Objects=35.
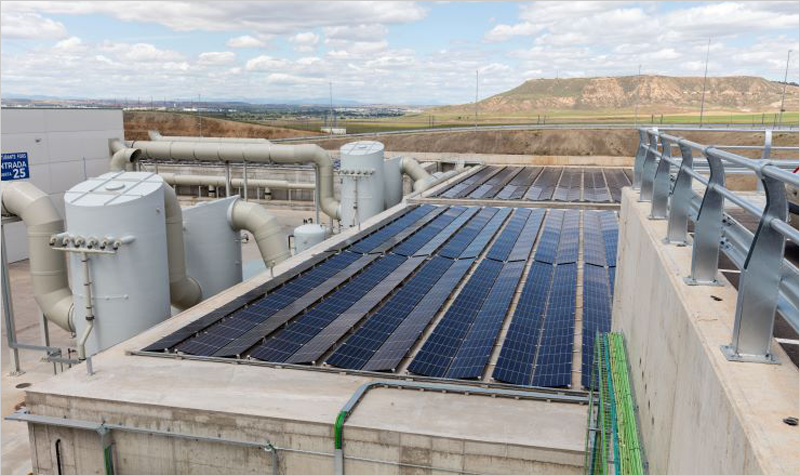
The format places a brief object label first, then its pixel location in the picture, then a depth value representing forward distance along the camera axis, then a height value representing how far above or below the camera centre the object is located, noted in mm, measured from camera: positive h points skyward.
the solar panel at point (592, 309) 14675 -5170
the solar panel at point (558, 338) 13555 -5354
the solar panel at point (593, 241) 23344 -4800
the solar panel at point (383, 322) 14609 -5335
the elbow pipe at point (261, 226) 23547 -3858
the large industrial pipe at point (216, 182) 44500 -4276
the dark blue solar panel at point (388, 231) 24938 -4682
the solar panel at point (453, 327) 14109 -5358
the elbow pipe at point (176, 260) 20016 -4487
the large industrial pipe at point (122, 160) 31919 -2104
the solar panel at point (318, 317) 15125 -5324
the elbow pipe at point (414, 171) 41962 -3054
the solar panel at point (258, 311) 15391 -5288
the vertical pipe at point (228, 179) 38031 -3368
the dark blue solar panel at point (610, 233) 23697 -4685
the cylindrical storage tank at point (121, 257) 17641 -3891
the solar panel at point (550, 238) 23906 -4841
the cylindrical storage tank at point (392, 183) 40375 -3757
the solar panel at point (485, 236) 24338 -4798
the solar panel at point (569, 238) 23797 -4849
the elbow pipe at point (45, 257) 20047 -4354
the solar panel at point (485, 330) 13967 -5325
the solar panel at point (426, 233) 24625 -4715
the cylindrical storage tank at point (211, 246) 22500 -4559
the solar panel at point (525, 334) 13719 -5311
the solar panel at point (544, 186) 37806 -4052
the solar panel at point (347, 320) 14875 -5297
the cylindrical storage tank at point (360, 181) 36812 -3304
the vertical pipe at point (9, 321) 21484 -7059
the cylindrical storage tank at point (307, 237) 28359 -5116
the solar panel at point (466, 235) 24483 -4788
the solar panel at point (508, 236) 24375 -4838
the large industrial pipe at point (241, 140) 40747 -1072
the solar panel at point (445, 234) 24439 -4731
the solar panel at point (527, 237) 24147 -4839
